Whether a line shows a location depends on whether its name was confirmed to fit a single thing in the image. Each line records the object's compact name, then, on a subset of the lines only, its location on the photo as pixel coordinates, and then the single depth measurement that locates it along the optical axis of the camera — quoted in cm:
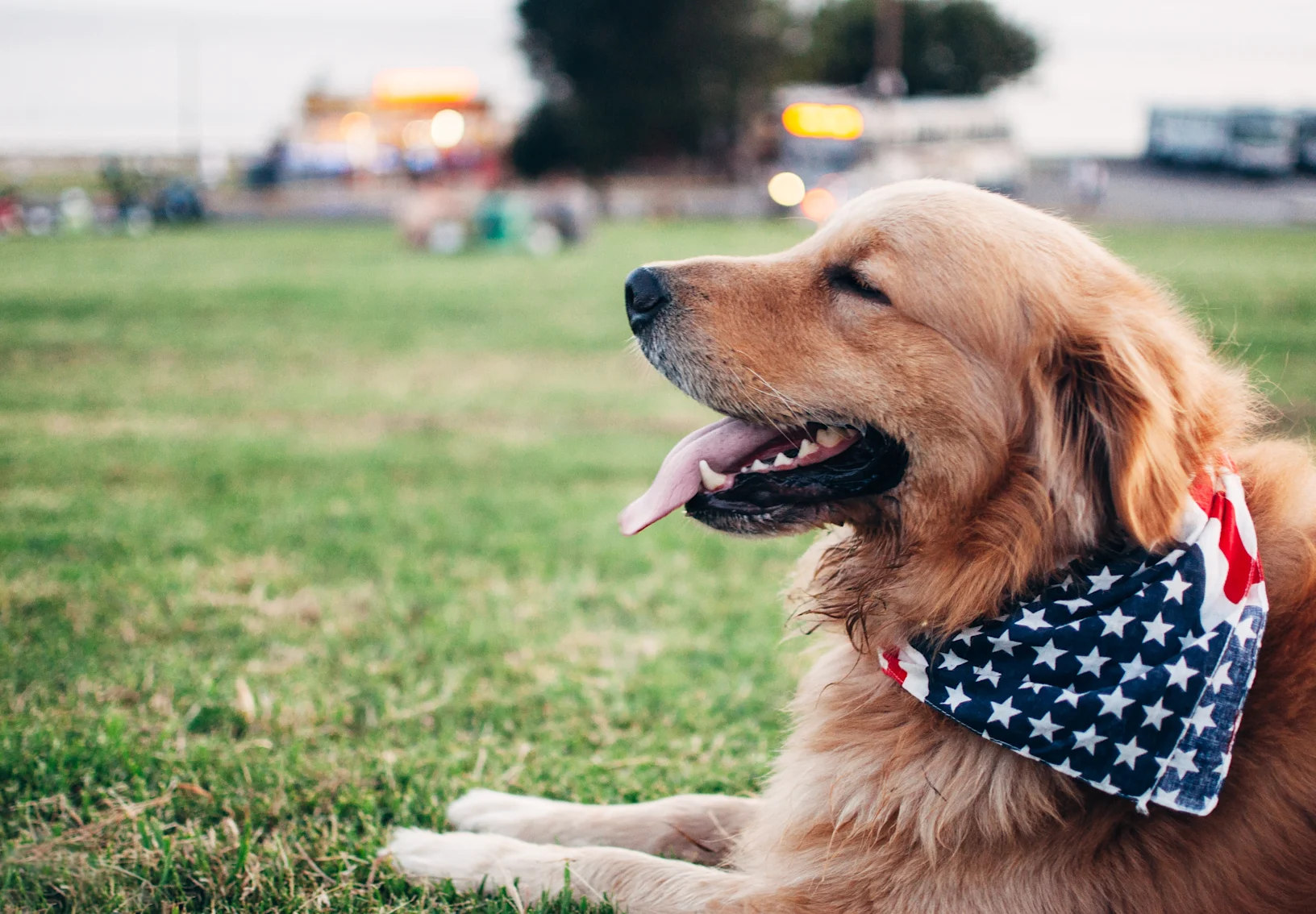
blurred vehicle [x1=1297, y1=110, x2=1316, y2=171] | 3449
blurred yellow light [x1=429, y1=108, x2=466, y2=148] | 4584
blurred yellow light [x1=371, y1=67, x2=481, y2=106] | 4384
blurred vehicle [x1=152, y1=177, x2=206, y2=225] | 3559
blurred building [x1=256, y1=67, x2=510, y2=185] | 4434
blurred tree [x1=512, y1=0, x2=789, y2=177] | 5050
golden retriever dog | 210
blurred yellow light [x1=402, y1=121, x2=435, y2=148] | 4709
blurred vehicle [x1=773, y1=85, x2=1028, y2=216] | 4322
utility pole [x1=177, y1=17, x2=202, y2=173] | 5700
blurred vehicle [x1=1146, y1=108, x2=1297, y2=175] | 3481
